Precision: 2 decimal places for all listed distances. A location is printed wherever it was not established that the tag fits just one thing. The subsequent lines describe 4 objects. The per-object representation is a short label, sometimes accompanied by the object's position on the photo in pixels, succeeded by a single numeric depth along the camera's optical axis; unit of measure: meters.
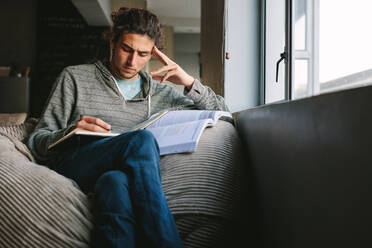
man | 0.71
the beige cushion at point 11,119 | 1.88
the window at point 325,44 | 1.10
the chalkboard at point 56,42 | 5.03
